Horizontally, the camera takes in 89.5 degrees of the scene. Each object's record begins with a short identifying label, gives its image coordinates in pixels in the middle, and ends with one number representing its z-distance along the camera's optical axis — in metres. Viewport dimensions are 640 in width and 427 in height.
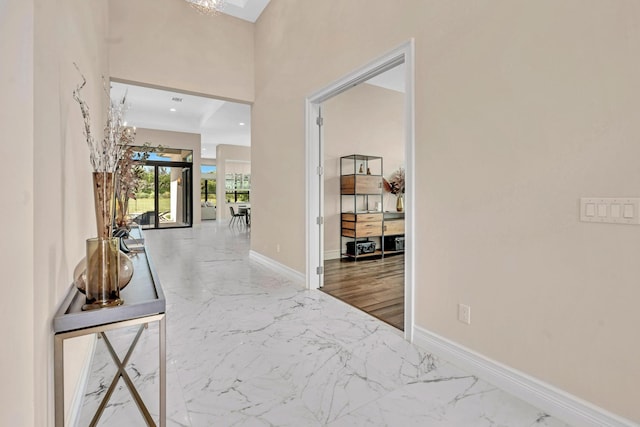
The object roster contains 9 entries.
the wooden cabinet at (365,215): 5.69
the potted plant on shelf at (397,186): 6.43
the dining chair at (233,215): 10.83
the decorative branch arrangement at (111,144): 1.51
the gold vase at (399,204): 6.45
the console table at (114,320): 1.21
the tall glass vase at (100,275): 1.36
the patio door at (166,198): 10.49
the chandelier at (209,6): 4.46
